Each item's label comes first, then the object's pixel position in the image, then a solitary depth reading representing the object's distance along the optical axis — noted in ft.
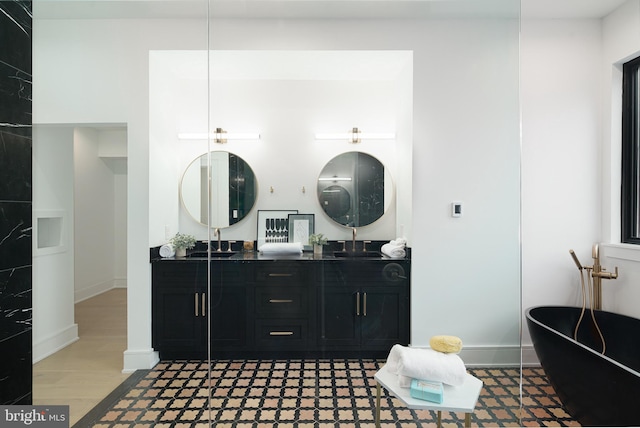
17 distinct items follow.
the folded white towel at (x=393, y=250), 5.47
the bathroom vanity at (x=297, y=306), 5.38
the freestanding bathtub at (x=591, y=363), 4.76
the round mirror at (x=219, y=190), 5.32
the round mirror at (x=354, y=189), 5.44
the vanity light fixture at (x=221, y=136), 5.35
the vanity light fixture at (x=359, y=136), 5.52
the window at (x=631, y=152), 7.31
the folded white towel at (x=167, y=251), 5.79
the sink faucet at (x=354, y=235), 5.45
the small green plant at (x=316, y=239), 5.44
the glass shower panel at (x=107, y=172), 5.45
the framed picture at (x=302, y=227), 5.44
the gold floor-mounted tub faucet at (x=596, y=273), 7.21
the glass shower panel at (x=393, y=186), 5.37
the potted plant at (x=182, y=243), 5.49
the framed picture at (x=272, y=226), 5.38
